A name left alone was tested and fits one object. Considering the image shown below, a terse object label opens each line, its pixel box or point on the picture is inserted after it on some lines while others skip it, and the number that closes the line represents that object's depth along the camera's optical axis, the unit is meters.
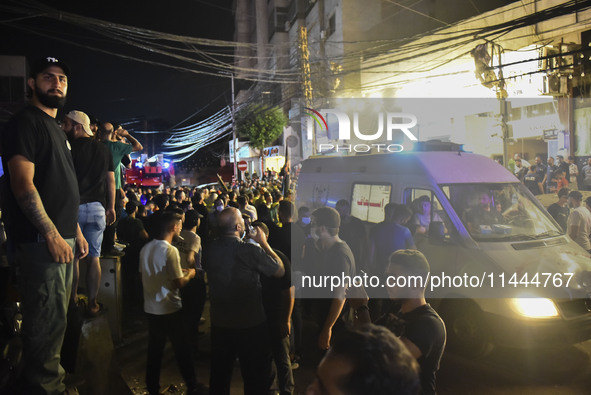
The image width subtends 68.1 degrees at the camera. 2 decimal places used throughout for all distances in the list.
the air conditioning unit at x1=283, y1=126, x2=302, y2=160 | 33.25
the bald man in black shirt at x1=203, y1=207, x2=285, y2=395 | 3.74
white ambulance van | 4.84
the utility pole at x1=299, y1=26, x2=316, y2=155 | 18.36
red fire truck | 32.00
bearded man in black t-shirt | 2.59
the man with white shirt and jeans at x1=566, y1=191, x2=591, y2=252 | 7.81
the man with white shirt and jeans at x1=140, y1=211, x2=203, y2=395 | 4.28
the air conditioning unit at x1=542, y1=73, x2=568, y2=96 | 15.16
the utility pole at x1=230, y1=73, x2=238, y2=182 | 31.58
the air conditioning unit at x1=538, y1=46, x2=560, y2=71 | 14.67
